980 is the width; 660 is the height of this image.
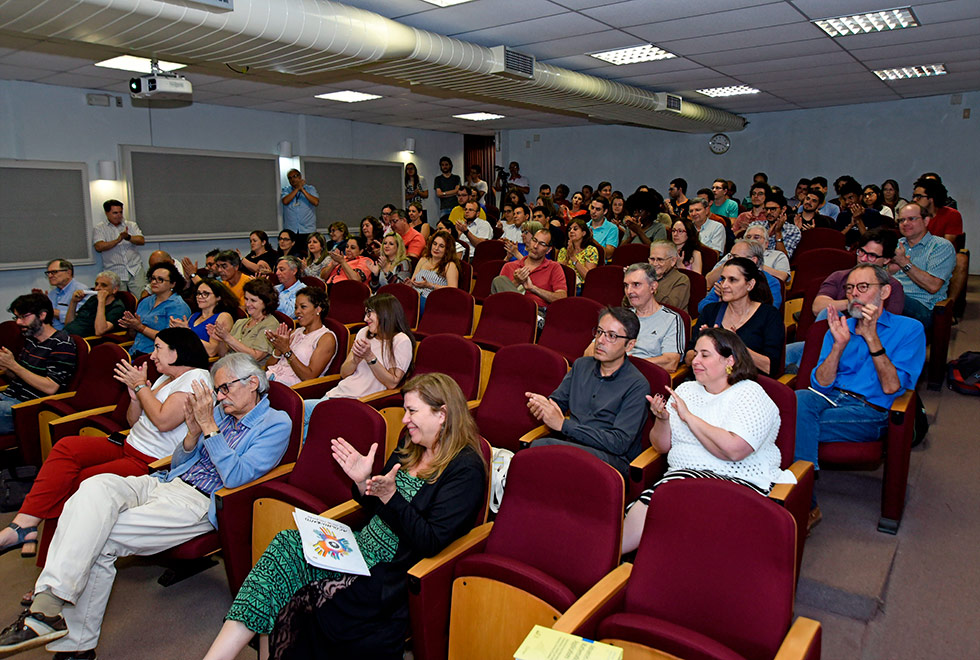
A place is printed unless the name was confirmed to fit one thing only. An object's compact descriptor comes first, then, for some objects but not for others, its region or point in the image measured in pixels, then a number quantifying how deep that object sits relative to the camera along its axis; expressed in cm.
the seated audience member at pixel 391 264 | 640
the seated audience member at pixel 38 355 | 421
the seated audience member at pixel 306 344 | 410
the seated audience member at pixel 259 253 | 722
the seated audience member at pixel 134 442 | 290
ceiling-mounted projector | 558
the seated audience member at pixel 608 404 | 280
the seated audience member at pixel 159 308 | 495
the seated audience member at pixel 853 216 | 657
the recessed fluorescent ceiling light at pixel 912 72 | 737
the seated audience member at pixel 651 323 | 362
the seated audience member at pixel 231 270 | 568
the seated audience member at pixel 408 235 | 694
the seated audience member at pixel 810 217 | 664
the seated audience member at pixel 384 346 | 371
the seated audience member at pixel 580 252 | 586
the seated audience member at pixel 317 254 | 689
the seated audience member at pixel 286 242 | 711
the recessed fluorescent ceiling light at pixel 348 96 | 873
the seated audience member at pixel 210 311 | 457
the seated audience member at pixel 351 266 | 635
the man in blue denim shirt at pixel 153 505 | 238
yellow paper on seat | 159
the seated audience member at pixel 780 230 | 592
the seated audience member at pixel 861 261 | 398
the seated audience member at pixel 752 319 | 349
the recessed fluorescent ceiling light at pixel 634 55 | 636
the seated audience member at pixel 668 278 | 434
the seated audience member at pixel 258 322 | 431
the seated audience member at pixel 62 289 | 559
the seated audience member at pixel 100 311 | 524
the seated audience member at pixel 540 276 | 504
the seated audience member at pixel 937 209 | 585
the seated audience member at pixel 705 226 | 625
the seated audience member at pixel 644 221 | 659
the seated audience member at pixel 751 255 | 418
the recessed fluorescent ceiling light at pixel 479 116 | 1072
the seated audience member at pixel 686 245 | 543
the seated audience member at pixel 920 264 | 430
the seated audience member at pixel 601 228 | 671
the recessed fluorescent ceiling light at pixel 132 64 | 653
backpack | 454
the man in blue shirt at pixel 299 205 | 1018
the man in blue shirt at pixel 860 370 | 299
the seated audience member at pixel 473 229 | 768
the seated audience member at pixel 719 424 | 241
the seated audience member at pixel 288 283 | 535
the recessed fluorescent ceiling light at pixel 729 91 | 859
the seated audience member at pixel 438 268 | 566
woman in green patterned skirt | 212
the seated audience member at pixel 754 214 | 674
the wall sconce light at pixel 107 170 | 835
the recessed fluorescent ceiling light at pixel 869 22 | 524
